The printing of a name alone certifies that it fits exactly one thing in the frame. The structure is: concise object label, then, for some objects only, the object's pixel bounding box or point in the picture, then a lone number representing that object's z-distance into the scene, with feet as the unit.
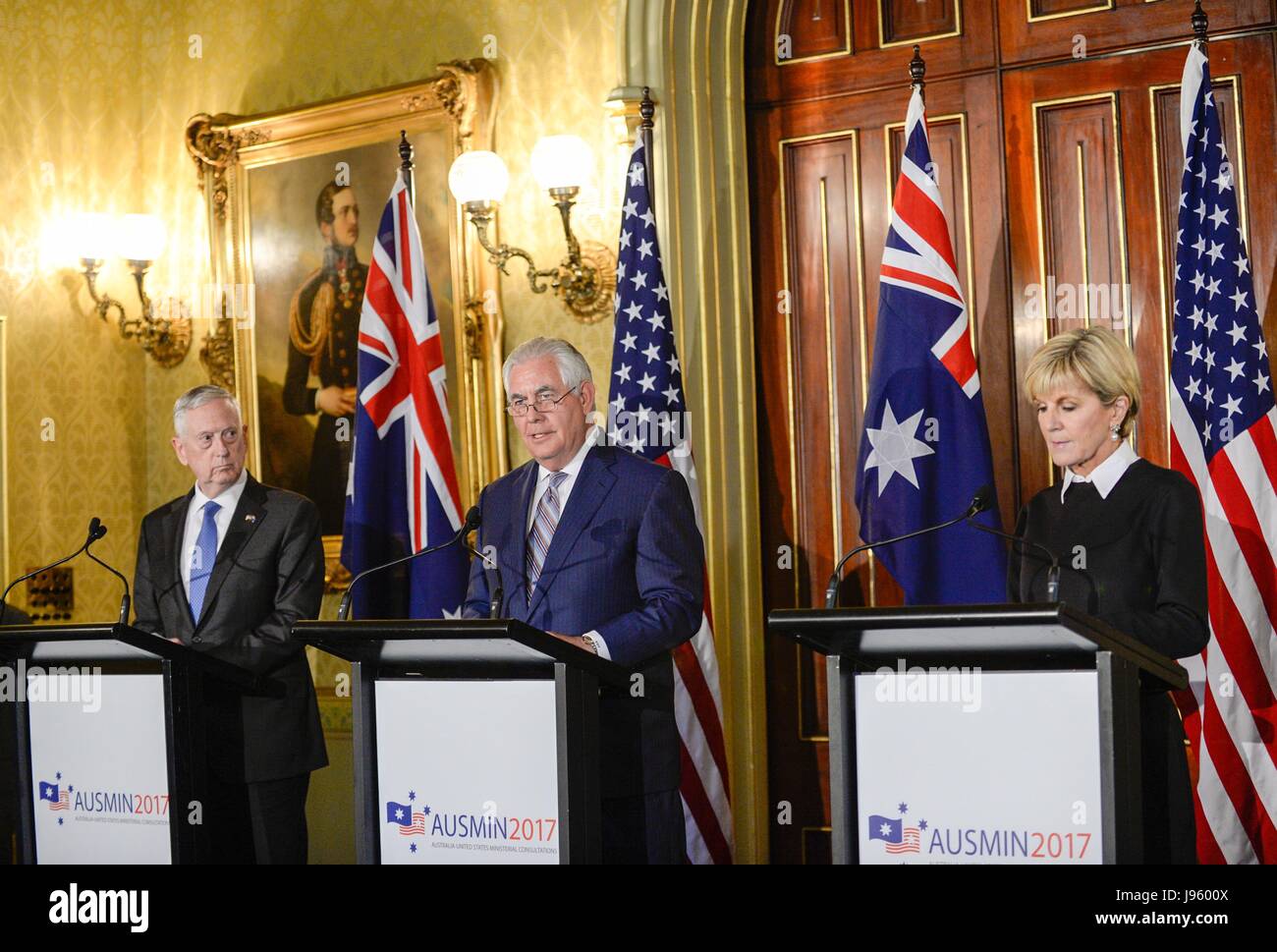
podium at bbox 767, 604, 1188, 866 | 8.45
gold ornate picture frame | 19.66
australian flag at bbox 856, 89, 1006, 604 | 15.57
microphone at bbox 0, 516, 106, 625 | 12.60
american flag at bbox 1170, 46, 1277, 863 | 14.33
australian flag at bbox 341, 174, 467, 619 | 17.99
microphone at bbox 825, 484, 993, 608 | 9.27
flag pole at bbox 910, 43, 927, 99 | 16.19
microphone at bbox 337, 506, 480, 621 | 10.84
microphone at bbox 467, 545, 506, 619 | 10.32
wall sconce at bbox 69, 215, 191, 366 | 21.76
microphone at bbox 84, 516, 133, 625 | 12.19
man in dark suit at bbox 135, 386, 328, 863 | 13.35
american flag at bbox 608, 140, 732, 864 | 16.72
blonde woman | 9.86
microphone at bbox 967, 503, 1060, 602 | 8.75
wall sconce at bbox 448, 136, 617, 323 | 18.63
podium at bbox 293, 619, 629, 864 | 9.79
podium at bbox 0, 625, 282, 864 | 11.92
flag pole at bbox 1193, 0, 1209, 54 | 14.80
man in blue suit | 10.82
